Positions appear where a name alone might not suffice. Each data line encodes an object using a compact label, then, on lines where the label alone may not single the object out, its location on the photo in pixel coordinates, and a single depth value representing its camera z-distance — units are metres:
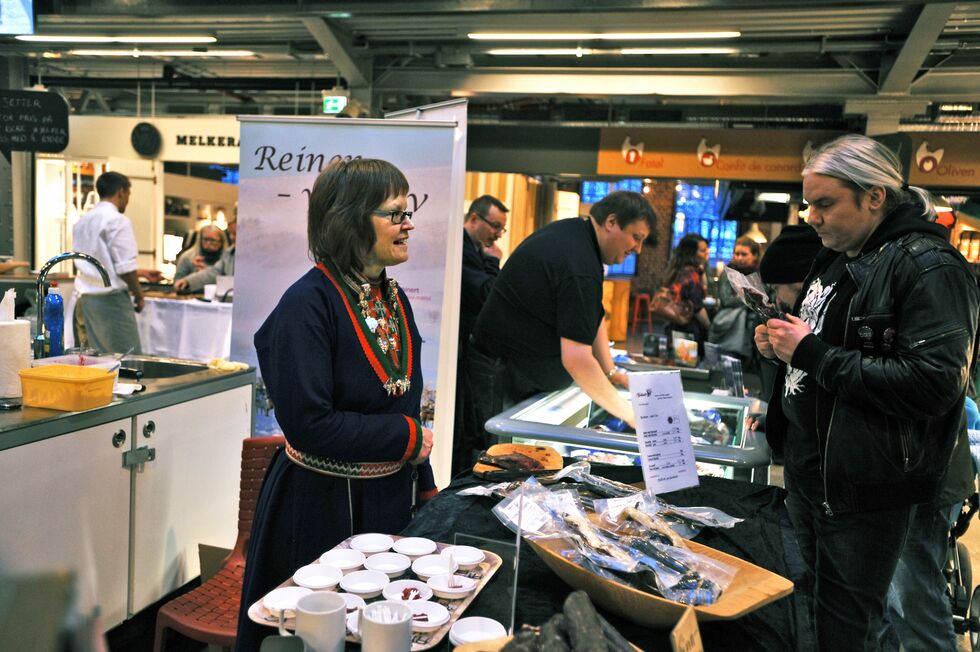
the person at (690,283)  6.59
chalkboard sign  7.07
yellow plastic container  2.44
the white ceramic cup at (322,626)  1.00
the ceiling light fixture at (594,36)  6.07
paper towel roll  2.45
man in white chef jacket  5.75
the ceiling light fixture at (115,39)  7.43
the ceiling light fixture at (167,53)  8.34
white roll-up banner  3.59
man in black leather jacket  1.68
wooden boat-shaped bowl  1.17
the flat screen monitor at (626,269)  17.04
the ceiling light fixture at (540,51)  6.95
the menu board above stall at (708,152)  7.50
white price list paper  1.83
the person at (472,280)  4.23
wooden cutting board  1.93
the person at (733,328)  5.91
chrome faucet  2.75
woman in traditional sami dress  1.70
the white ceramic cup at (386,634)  0.99
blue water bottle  3.05
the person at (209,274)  7.09
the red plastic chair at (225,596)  2.15
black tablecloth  1.24
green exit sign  7.79
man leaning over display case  2.88
